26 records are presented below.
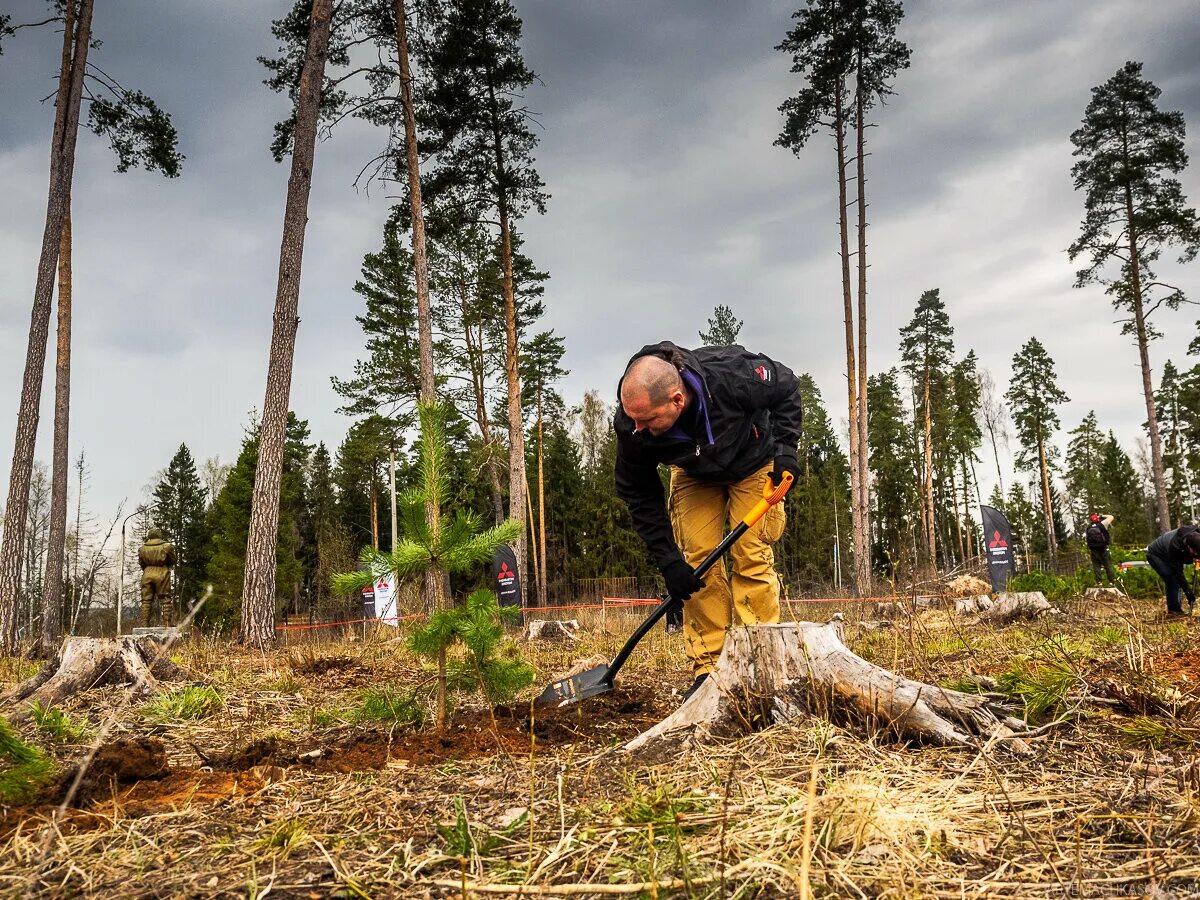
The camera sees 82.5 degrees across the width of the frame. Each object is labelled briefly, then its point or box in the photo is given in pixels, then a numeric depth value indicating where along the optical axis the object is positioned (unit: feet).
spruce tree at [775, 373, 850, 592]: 125.39
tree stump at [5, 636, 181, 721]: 14.15
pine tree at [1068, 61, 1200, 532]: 66.69
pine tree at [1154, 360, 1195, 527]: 131.85
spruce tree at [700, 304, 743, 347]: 108.47
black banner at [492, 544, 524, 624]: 50.78
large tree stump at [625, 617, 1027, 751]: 7.54
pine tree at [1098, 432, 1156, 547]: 123.34
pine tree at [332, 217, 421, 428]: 74.74
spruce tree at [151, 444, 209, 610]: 116.88
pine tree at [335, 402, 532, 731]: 9.77
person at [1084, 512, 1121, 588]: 46.21
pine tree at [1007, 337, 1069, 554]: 124.47
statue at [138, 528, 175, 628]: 41.27
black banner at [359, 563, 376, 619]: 62.90
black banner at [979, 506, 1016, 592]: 51.39
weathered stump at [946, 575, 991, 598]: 49.46
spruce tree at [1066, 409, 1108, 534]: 154.51
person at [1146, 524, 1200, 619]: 28.02
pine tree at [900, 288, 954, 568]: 113.09
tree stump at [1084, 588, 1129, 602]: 37.70
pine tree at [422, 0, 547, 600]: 48.03
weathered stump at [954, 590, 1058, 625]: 30.55
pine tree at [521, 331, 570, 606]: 87.45
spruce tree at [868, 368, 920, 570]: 131.34
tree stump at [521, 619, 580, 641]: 31.76
